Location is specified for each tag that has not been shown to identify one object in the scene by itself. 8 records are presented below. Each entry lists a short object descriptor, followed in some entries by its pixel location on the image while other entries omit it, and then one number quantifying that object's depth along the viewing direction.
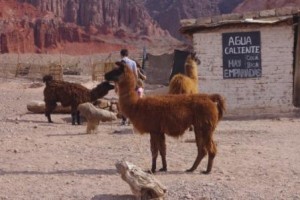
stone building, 19.58
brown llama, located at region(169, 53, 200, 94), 14.81
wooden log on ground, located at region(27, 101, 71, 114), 21.67
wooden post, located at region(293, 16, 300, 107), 19.66
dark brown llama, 18.77
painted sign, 19.66
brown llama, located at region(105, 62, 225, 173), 10.73
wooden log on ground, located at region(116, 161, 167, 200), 8.75
